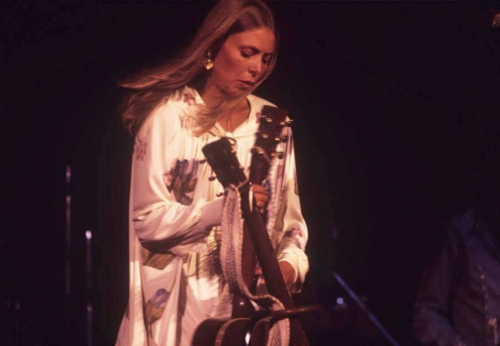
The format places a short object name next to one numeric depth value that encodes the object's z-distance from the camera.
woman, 5.46
